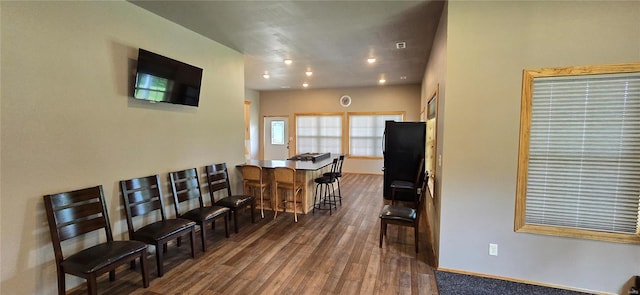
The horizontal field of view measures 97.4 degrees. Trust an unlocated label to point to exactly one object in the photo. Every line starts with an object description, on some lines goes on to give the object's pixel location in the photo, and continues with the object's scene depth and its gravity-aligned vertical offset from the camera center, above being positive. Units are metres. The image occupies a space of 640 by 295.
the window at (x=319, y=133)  9.32 +0.02
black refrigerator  5.23 -0.26
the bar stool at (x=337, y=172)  5.11 -0.71
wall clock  9.00 +1.06
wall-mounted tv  2.99 +0.61
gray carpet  2.49 -1.38
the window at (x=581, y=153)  2.36 -0.15
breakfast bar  4.72 -0.72
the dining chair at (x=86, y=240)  2.17 -0.92
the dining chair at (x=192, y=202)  3.30 -0.90
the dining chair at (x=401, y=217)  3.26 -0.97
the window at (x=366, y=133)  8.84 +0.04
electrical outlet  2.70 -1.09
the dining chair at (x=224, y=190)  3.87 -0.87
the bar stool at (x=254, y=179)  4.51 -0.75
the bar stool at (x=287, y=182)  4.41 -0.78
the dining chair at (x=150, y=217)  2.75 -0.95
